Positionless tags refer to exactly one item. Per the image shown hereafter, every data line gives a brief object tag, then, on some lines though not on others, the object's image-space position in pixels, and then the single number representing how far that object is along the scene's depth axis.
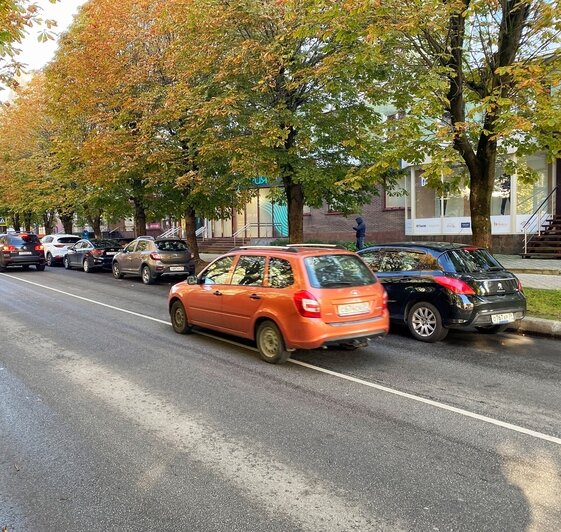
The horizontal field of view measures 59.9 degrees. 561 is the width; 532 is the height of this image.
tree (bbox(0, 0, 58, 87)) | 7.97
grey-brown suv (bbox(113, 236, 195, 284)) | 16.22
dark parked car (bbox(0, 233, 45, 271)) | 21.44
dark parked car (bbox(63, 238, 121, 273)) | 21.00
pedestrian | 20.02
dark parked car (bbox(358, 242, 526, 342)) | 7.47
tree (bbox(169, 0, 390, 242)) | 11.38
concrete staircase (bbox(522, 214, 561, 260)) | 16.64
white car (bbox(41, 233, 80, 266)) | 24.98
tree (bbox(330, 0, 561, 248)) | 8.24
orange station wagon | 6.10
